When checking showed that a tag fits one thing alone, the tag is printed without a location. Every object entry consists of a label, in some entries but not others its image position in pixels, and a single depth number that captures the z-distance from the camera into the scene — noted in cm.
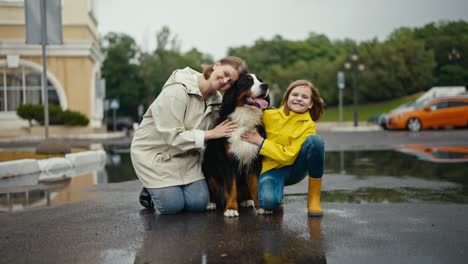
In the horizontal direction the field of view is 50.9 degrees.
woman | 486
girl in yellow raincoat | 476
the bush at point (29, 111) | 2722
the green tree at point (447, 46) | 6238
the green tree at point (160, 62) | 5475
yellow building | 3083
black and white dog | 473
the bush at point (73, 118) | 2778
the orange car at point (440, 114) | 2544
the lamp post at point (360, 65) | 3462
